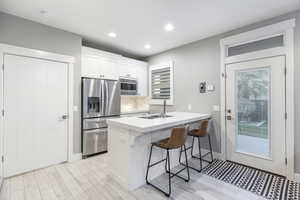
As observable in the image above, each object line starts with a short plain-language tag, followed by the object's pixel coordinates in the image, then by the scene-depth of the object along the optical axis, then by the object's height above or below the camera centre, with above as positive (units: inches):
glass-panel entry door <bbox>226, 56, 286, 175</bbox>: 100.8 -10.6
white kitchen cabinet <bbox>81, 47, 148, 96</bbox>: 137.5 +35.6
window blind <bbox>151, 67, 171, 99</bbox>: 172.6 +20.6
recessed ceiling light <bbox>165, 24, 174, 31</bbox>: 113.5 +57.7
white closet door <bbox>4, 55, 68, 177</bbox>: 100.0 -9.9
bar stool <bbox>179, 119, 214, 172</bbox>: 111.0 -24.8
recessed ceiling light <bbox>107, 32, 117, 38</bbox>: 127.5 +58.1
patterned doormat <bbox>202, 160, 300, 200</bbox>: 83.0 -52.9
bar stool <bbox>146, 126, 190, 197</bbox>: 83.0 -24.5
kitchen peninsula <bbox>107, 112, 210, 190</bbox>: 83.0 -28.9
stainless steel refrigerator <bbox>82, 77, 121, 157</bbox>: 131.0 -10.3
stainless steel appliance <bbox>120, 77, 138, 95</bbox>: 167.5 +16.7
